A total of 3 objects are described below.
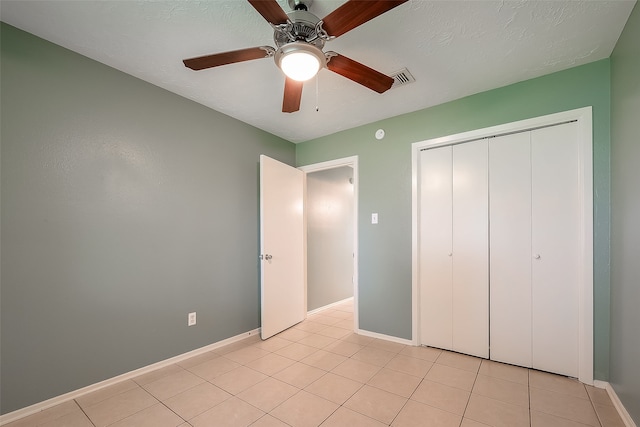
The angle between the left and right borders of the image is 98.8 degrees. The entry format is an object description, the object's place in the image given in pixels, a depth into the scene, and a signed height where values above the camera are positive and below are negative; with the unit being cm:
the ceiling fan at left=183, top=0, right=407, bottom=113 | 120 +89
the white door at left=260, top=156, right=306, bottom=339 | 300 -37
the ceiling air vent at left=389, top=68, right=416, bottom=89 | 213 +112
